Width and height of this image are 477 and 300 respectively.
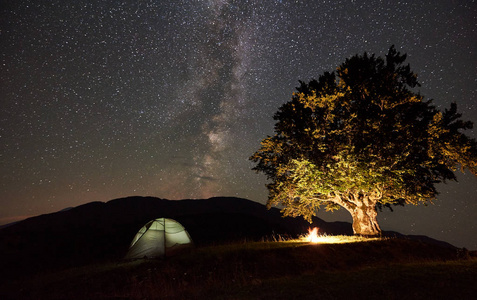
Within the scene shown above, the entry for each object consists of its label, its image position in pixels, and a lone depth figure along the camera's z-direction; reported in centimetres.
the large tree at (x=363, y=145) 1862
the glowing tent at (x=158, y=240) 1694
